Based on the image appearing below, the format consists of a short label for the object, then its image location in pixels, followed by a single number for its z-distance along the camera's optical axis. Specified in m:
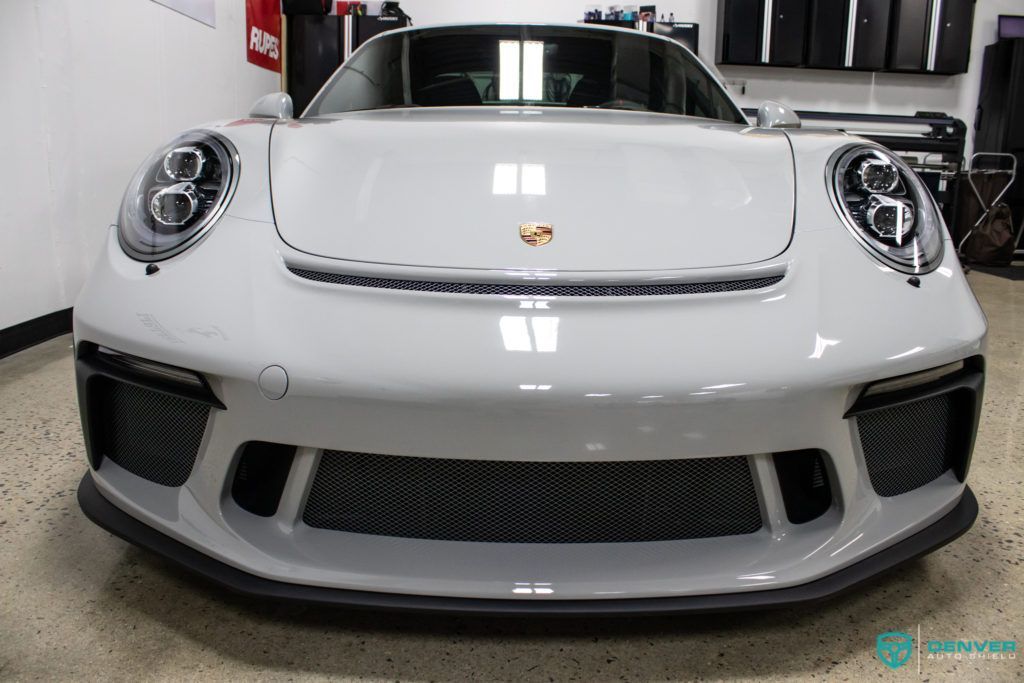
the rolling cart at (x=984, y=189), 5.80
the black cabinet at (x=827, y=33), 6.44
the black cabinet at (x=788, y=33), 6.41
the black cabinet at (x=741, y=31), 6.41
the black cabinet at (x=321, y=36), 5.76
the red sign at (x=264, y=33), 5.08
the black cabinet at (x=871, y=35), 6.48
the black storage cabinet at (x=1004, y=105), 6.64
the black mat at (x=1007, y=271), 5.23
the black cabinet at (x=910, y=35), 6.51
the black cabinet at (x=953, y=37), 6.55
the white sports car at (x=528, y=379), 0.84
